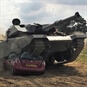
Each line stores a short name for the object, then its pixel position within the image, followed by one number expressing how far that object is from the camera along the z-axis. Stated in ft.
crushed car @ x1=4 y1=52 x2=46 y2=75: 55.88
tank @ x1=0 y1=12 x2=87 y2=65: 62.90
